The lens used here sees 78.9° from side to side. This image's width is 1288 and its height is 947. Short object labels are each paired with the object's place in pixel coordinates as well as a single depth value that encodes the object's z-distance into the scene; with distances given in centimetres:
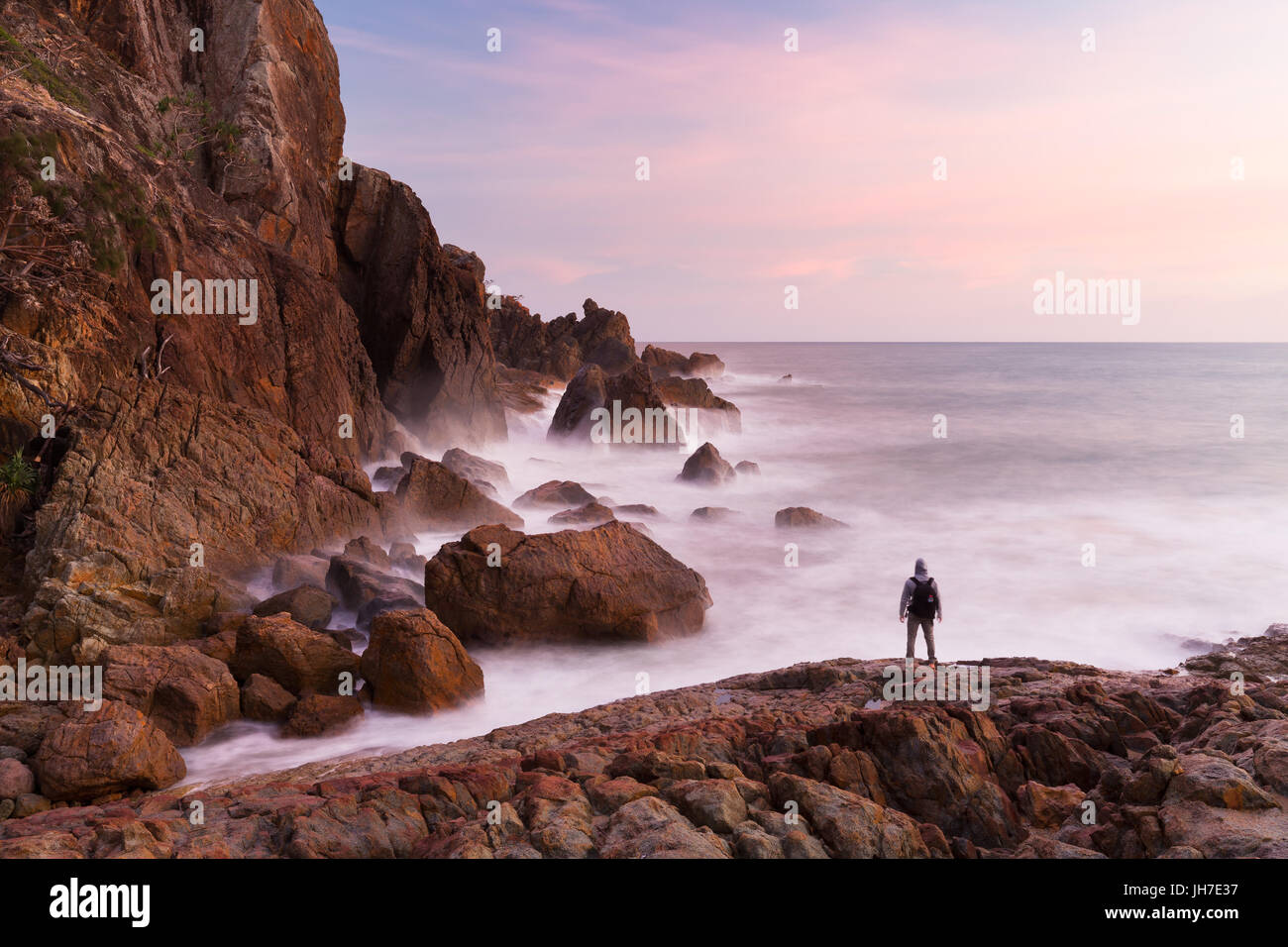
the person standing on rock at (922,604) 1138
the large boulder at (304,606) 1223
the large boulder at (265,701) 998
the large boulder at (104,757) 740
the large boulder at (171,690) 930
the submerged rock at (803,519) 2250
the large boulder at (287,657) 1048
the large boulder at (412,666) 1059
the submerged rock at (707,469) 2945
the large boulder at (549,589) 1320
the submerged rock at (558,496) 2331
